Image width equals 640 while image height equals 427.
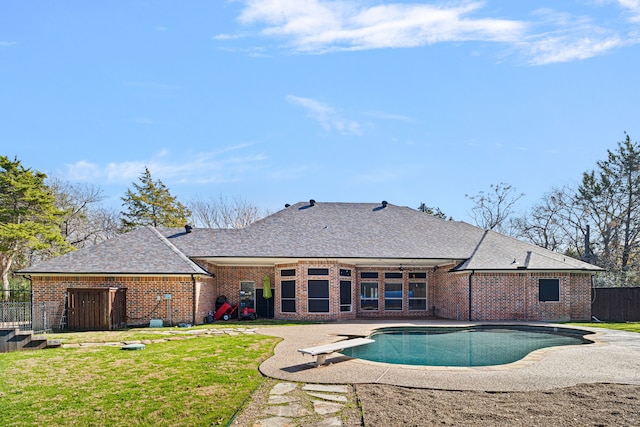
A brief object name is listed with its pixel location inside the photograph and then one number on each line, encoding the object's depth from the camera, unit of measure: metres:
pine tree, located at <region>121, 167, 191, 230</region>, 39.00
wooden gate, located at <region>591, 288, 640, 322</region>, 21.56
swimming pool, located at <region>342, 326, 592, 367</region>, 10.76
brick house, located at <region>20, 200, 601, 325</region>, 18.03
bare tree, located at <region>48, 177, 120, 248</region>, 35.44
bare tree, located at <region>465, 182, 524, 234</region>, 39.56
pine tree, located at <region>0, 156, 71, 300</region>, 26.86
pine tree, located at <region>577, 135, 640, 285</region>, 31.66
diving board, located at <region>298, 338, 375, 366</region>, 9.27
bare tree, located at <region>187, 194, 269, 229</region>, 44.09
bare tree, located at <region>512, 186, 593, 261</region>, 35.41
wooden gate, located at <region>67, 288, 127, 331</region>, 16.45
